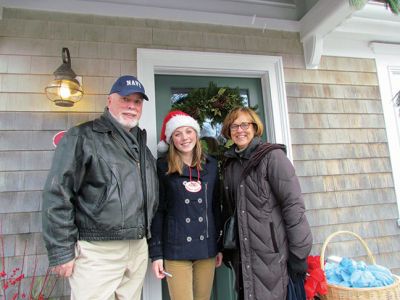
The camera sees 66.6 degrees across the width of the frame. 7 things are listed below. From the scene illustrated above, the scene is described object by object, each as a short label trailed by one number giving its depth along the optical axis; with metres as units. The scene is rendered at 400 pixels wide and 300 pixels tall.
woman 1.63
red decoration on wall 2.16
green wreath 2.33
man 1.42
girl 1.78
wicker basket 1.90
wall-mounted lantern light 2.11
